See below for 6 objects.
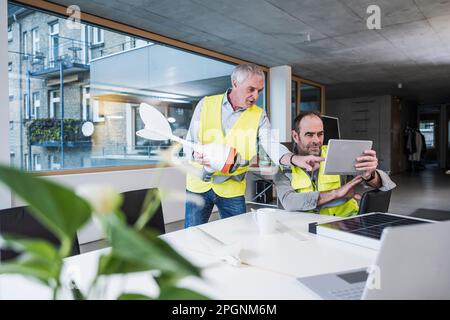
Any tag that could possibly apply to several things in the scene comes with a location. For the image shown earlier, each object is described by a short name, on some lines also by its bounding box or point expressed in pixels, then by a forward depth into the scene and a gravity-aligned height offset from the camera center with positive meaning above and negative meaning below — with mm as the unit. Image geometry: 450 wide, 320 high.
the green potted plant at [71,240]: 247 -67
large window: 3262 +578
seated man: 1854 -217
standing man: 2232 +76
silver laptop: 551 -192
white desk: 871 -341
